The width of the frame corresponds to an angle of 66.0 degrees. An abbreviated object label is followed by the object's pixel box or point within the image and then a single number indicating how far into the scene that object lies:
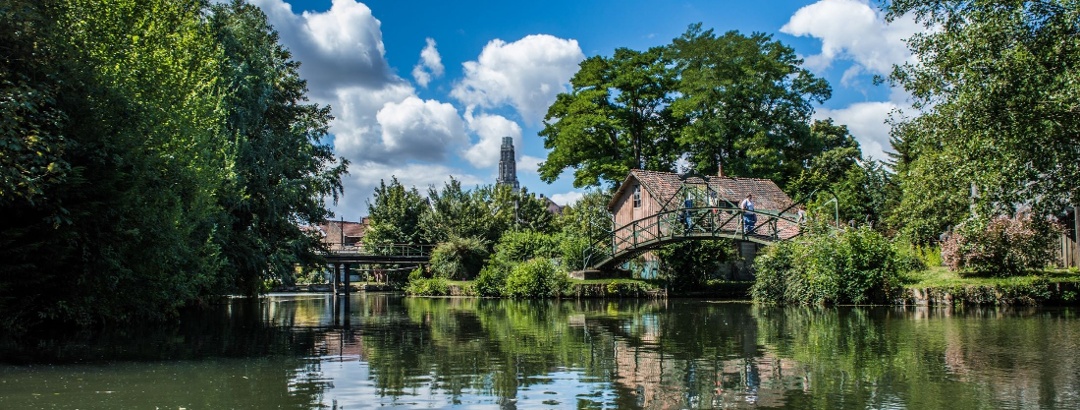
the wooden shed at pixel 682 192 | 38.16
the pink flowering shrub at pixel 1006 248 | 22.92
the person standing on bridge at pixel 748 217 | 30.92
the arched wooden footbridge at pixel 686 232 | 29.86
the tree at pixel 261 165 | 29.33
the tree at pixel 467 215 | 53.41
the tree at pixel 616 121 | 47.25
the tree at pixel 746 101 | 44.12
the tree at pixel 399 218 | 60.69
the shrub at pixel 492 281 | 40.12
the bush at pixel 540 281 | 36.56
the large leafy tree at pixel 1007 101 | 16.58
